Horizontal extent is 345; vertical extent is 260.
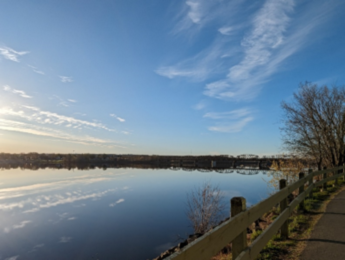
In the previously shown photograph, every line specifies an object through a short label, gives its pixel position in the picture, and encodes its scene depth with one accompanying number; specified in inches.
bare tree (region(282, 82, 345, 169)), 876.6
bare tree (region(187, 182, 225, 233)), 556.1
